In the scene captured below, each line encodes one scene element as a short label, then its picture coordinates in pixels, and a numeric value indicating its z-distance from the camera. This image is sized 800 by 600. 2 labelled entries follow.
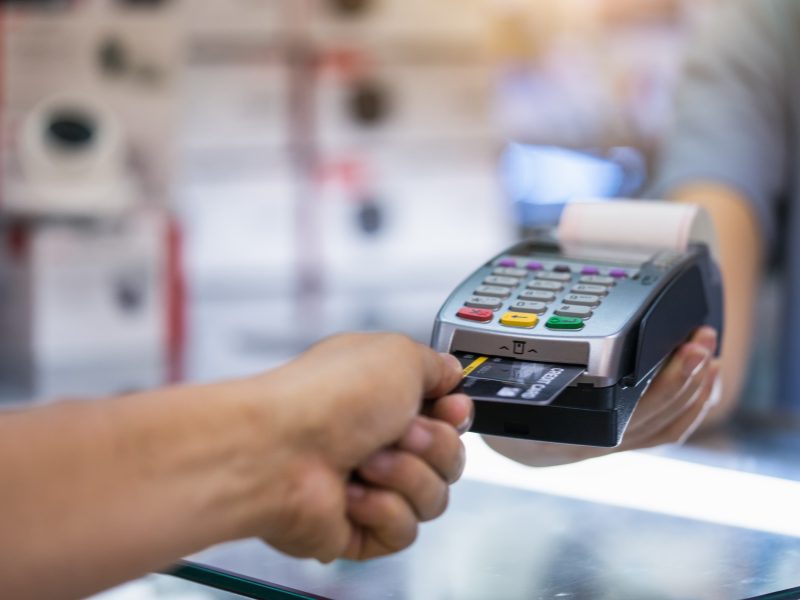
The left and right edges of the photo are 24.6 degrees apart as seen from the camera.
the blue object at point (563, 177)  2.96
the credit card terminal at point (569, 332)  0.71
